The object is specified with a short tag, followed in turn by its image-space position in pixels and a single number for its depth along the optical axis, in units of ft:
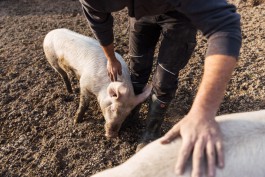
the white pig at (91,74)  10.35
